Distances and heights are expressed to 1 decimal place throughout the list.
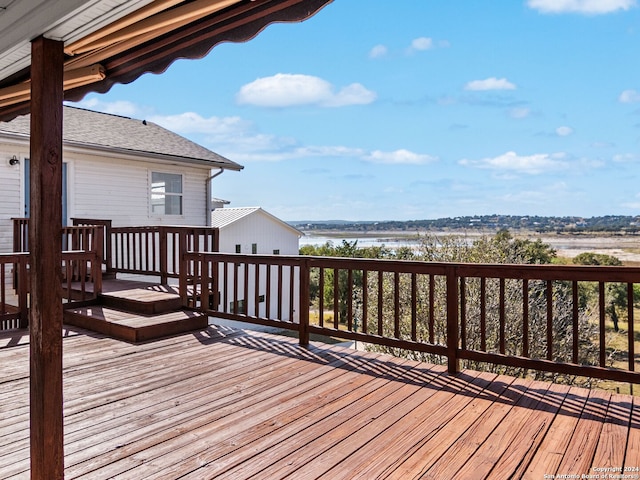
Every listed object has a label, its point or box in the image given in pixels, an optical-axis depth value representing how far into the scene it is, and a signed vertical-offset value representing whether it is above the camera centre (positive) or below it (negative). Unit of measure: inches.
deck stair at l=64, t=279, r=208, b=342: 195.6 -38.9
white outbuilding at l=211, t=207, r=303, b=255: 605.0 +7.5
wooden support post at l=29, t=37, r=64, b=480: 71.3 -3.3
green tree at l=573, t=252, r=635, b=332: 596.1 -84.1
